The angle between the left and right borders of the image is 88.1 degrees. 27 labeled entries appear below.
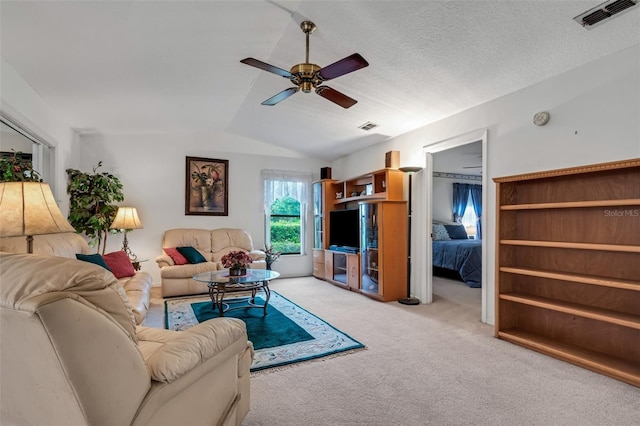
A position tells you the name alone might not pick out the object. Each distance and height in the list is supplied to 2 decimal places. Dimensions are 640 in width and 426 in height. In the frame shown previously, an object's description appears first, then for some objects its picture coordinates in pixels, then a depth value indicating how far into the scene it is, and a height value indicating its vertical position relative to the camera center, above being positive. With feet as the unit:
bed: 18.97 -2.44
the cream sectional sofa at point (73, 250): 8.56 -1.09
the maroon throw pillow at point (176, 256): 16.72 -2.02
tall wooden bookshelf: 8.20 -1.33
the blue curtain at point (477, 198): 27.71 +1.67
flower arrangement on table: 12.86 -1.77
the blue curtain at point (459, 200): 27.14 +1.47
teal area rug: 9.11 -3.78
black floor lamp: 14.70 -2.16
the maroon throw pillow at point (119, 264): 12.64 -1.89
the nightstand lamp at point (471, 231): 27.05 -1.08
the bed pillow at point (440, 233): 23.20 -1.08
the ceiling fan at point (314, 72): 7.67 +3.60
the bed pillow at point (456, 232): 24.64 -1.07
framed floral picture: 19.53 +1.79
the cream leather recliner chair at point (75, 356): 2.85 -1.33
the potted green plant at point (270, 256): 20.16 -2.39
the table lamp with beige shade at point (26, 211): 5.68 +0.09
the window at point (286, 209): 21.38 +0.54
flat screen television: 17.61 -0.61
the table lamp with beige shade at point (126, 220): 15.99 -0.19
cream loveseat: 15.84 -2.01
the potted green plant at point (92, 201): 15.52 +0.70
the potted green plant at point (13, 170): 9.23 +1.32
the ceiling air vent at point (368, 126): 15.76 +4.46
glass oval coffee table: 12.23 -2.37
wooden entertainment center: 15.31 -1.27
